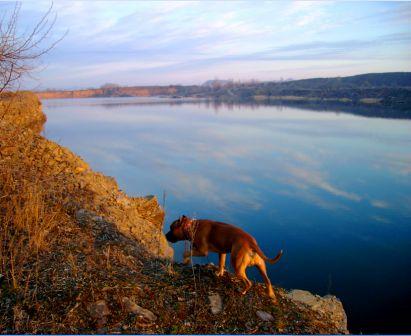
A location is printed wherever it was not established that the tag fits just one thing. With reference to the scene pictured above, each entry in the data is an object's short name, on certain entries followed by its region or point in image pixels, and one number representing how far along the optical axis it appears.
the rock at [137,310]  4.29
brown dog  5.08
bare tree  5.69
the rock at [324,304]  6.00
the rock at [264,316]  4.74
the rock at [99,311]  4.11
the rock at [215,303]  4.68
